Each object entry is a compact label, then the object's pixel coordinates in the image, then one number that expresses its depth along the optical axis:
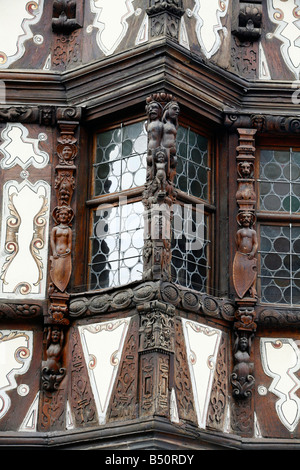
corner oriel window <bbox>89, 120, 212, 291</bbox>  13.06
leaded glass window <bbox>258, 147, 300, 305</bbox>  13.48
